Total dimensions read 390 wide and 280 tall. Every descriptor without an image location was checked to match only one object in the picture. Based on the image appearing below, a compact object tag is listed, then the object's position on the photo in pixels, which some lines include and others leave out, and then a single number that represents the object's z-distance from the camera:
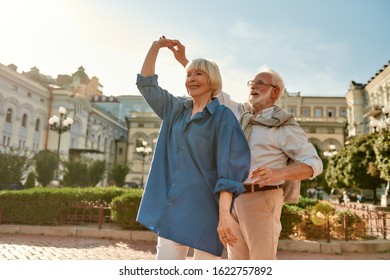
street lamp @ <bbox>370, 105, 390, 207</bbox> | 10.53
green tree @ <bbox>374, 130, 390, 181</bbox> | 13.44
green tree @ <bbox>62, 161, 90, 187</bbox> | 17.55
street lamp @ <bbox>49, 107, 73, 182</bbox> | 12.59
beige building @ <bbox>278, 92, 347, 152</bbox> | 35.81
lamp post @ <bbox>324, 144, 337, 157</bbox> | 20.96
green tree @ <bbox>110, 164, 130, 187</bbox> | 24.86
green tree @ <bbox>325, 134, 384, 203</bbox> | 17.62
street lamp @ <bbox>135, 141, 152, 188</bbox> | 22.34
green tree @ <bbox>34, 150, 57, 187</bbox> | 16.28
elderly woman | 1.67
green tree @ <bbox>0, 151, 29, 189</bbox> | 13.10
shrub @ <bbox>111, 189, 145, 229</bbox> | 6.54
